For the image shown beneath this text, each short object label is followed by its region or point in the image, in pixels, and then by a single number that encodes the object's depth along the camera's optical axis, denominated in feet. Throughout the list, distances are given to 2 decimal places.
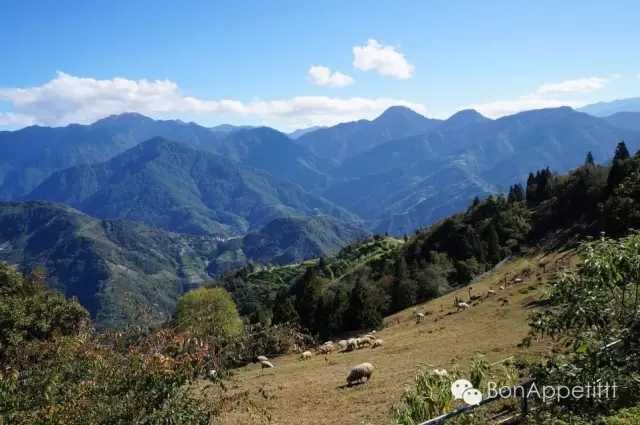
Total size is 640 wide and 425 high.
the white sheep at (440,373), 48.64
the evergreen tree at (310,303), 229.25
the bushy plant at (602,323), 34.09
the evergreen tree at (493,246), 280.10
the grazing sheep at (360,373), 83.35
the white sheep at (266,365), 124.24
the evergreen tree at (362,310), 185.37
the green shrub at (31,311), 129.59
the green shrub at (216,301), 232.12
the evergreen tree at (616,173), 218.38
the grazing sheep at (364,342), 130.62
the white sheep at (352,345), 130.72
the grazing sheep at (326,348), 133.42
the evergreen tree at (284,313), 222.87
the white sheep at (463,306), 149.74
